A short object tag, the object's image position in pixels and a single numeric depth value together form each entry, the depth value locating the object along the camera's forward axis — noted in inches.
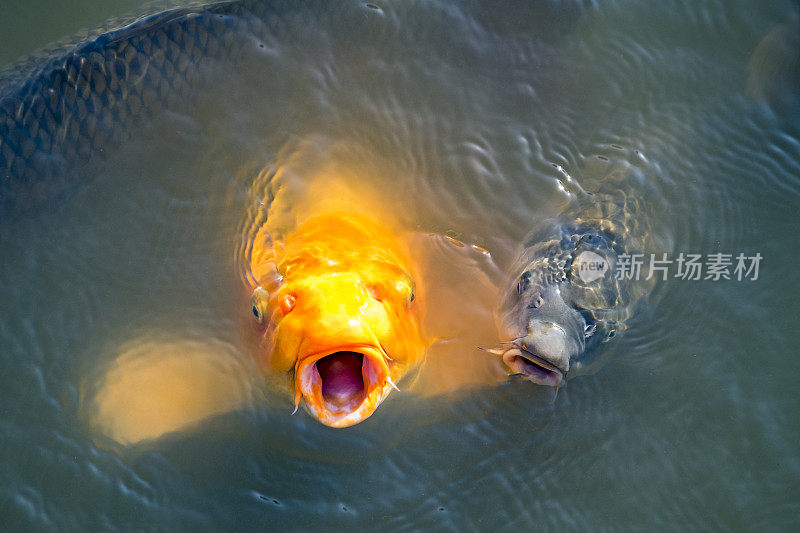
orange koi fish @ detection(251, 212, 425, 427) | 98.0
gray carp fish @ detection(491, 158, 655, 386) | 119.1
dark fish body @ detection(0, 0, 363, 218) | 140.3
